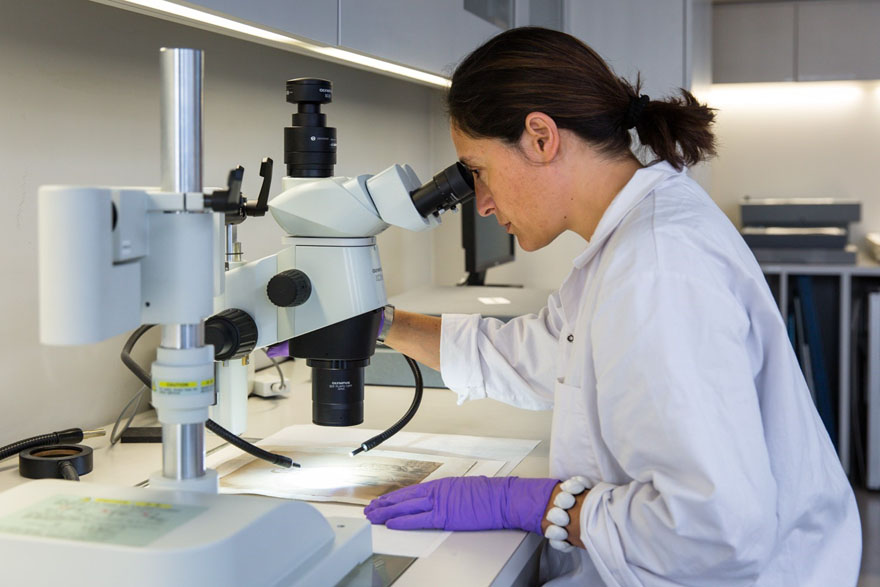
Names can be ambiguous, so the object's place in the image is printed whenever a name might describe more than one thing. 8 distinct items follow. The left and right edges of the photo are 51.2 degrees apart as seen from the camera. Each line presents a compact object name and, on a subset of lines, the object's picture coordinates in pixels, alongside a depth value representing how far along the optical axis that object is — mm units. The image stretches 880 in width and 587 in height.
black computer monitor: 2447
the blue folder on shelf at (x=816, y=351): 3664
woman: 940
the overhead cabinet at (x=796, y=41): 4008
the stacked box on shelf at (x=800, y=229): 3617
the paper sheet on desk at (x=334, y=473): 1190
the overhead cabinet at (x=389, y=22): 1133
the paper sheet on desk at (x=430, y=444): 1333
